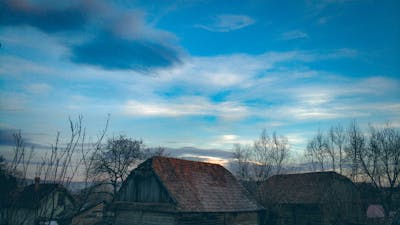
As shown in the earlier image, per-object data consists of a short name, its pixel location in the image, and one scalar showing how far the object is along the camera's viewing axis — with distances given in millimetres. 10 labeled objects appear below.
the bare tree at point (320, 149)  39562
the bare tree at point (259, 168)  39559
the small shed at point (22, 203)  4788
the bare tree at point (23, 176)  4863
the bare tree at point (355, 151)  32500
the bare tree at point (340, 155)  35969
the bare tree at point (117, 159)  44122
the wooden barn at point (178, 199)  22938
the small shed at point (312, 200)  26312
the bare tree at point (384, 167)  29469
